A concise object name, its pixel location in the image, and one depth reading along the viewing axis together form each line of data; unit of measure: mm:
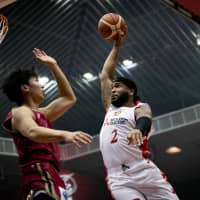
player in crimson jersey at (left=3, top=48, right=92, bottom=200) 3240
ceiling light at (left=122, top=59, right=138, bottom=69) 17703
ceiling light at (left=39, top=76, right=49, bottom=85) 18078
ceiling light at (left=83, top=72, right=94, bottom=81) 18688
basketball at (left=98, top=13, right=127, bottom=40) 5512
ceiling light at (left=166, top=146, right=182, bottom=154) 22455
